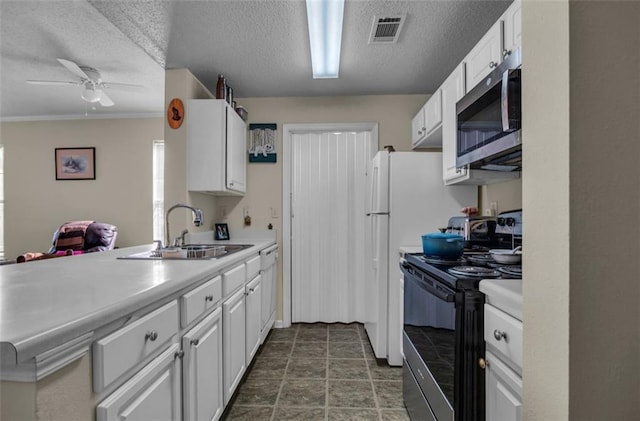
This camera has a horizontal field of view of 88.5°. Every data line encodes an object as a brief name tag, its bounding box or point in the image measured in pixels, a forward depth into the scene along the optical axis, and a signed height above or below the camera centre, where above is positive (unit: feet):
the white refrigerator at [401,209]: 8.18 +0.05
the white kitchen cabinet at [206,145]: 8.96 +1.77
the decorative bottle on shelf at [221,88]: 9.23 +3.44
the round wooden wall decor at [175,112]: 8.95 +2.66
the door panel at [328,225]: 11.37 -0.51
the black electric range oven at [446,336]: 3.74 -1.66
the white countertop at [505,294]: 2.99 -0.82
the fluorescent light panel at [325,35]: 6.42 +3.97
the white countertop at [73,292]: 2.09 -0.80
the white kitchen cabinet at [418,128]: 9.52 +2.54
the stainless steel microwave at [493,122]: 4.03 +1.34
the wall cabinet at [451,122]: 6.95 +2.05
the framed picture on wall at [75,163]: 15.49 +2.18
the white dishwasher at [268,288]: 9.03 -2.34
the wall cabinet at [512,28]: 4.91 +2.83
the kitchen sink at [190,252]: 5.90 -0.90
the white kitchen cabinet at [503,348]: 2.98 -1.34
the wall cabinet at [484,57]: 5.49 +2.82
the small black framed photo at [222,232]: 10.65 -0.72
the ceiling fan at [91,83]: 10.15 +4.03
